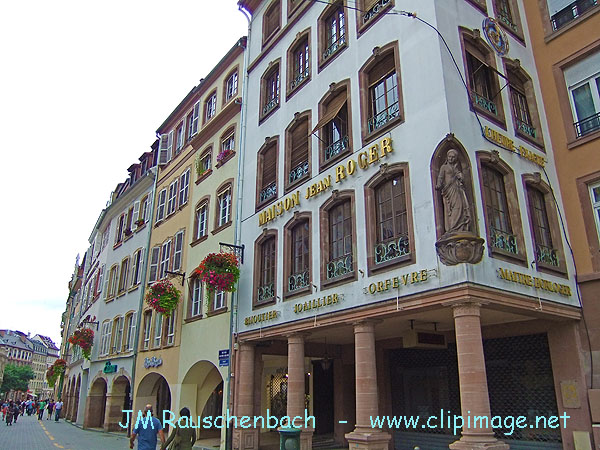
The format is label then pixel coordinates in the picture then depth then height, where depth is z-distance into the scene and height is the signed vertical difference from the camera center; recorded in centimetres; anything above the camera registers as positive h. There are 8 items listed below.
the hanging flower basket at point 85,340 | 3103 +386
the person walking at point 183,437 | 988 -59
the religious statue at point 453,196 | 994 +399
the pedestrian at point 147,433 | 1016 -53
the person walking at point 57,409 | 3972 -23
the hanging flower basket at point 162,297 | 2041 +419
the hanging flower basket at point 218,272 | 1600 +407
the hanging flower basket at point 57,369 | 4247 +302
